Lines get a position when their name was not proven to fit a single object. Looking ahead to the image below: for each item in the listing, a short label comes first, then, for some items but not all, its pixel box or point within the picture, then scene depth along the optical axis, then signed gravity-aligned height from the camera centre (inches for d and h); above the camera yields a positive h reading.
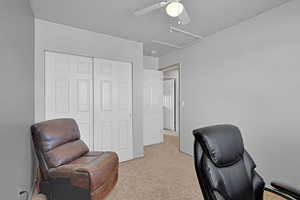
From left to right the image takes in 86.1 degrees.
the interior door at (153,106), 182.7 -7.2
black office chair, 43.9 -21.0
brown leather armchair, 67.4 -29.9
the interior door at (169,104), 254.4 -6.1
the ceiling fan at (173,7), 63.3 +37.6
